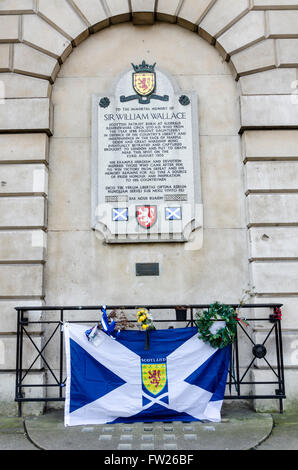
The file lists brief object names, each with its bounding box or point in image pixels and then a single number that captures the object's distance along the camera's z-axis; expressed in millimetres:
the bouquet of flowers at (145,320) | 6473
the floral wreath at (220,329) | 6477
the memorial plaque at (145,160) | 7789
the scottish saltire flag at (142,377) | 6340
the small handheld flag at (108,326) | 6461
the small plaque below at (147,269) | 7742
